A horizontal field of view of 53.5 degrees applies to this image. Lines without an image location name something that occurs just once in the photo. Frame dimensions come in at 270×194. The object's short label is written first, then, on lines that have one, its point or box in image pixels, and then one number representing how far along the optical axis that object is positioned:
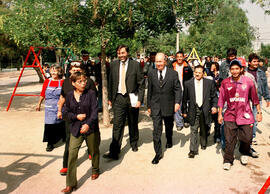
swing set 12.96
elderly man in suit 4.92
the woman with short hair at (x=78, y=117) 3.71
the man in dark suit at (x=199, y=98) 5.25
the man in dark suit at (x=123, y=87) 5.07
